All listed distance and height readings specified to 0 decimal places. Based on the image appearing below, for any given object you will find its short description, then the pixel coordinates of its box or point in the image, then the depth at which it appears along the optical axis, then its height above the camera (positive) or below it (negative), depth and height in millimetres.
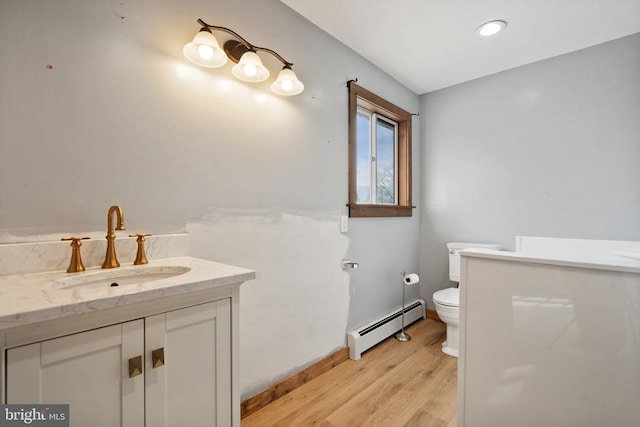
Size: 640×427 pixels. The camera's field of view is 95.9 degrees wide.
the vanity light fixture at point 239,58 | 1278 +755
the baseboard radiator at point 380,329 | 2199 -969
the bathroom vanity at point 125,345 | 663 -351
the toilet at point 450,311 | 2279 -774
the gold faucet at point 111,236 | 1068 -77
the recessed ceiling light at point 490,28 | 1970 +1312
